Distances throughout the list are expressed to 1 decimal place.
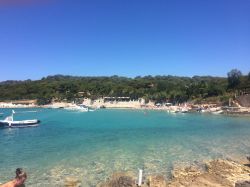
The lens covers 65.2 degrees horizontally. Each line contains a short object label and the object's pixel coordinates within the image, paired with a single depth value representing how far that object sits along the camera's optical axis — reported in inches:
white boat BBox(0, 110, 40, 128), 1482.9
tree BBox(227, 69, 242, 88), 2952.3
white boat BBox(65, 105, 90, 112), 3220.6
